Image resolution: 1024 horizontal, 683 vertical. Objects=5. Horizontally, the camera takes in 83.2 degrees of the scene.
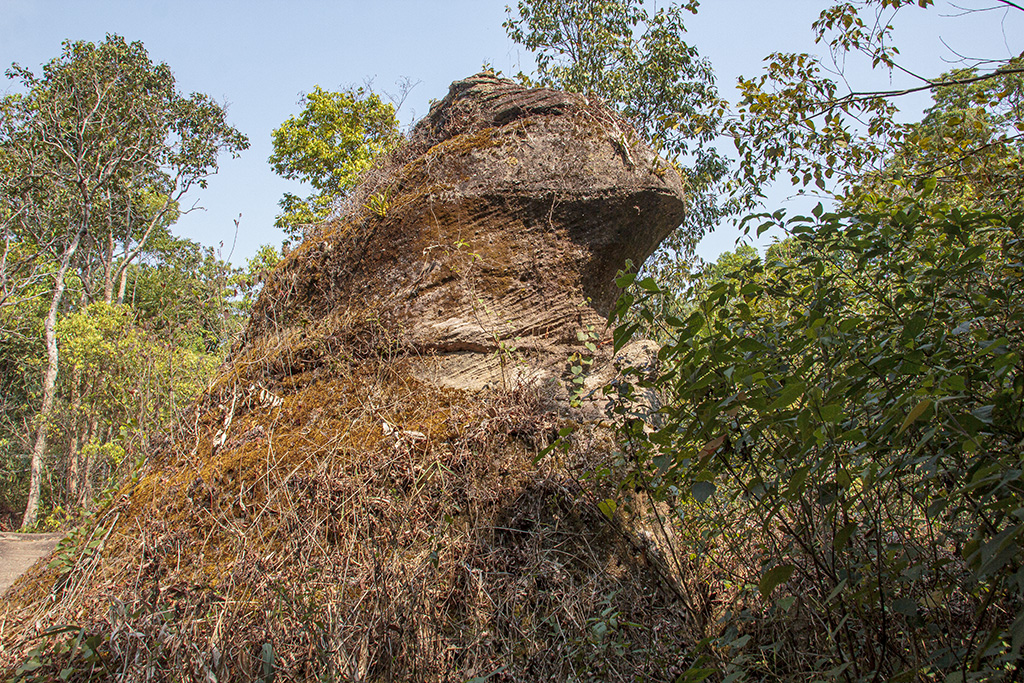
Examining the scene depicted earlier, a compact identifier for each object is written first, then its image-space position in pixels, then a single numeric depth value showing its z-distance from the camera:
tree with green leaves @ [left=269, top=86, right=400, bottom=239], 21.14
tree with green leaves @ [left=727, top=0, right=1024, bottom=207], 4.08
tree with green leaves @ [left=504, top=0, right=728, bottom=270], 14.16
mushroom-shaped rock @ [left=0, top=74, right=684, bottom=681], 3.04
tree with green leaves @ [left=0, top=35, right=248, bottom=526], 17.77
